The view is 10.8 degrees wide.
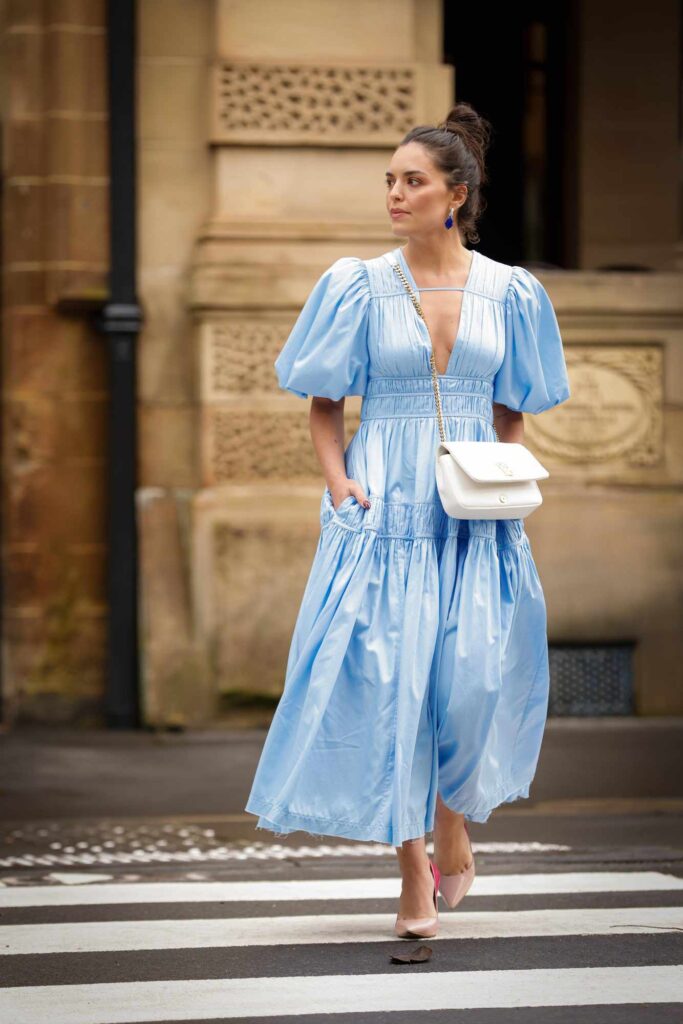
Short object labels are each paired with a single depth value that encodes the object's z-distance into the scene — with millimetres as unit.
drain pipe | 17101
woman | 8970
